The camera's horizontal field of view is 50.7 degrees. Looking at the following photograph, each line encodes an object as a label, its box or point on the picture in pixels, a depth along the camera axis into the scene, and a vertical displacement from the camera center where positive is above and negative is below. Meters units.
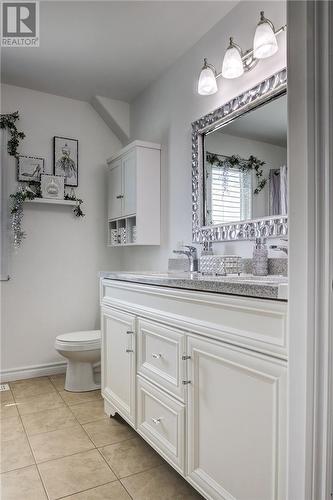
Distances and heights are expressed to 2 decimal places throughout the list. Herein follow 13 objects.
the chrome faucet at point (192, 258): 2.21 -0.01
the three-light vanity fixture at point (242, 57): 1.66 +1.04
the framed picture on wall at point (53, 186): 2.99 +0.59
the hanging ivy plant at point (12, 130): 2.87 +1.04
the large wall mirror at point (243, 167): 1.74 +0.51
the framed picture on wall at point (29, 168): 2.93 +0.74
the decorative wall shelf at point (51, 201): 2.91 +0.46
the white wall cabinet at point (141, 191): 2.71 +0.51
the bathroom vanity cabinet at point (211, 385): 1.02 -0.47
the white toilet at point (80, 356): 2.55 -0.74
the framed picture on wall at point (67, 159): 3.09 +0.86
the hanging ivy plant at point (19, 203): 2.85 +0.43
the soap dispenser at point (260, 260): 1.72 -0.02
